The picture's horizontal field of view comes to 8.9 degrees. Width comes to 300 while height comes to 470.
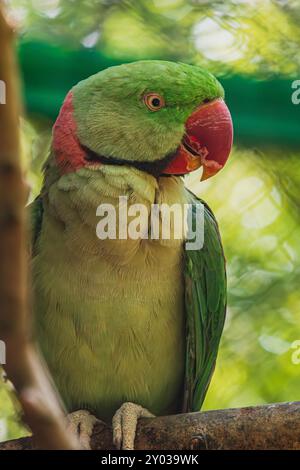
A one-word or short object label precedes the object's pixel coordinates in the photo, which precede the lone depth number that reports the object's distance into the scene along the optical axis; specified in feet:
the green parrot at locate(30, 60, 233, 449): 2.76
